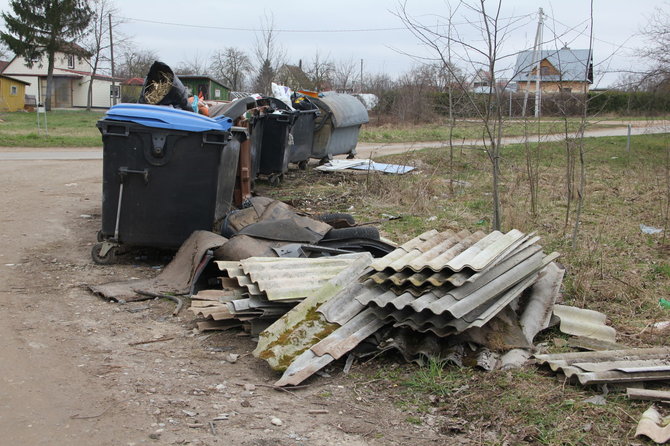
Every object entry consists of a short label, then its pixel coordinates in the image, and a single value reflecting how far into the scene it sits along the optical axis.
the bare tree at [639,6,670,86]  19.17
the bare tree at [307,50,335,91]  33.53
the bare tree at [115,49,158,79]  56.64
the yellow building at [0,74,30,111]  48.81
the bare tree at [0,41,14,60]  61.33
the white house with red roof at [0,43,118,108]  57.22
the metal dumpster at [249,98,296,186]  12.13
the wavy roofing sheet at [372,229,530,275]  4.50
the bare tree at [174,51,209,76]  48.15
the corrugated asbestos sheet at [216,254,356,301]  4.90
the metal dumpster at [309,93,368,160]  15.04
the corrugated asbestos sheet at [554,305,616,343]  4.58
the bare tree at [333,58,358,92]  40.73
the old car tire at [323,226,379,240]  6.31
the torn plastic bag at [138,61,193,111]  7.93
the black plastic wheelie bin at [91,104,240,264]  6.57
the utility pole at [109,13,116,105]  51.88
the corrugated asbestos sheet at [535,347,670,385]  3.74
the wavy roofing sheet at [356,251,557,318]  4.14
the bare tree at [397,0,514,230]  6.75
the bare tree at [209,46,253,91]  46.91
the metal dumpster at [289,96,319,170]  13.59
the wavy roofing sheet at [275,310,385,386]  4.05
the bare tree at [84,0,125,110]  51.53
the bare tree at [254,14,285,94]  28.28
